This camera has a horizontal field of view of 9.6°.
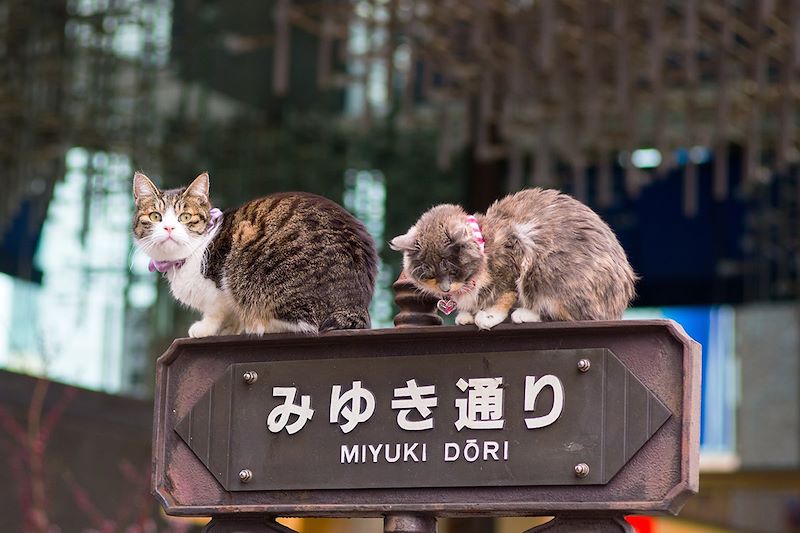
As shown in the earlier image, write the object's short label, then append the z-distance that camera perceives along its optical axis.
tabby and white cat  5.63
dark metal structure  5.24
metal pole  5.32
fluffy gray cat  5.47
